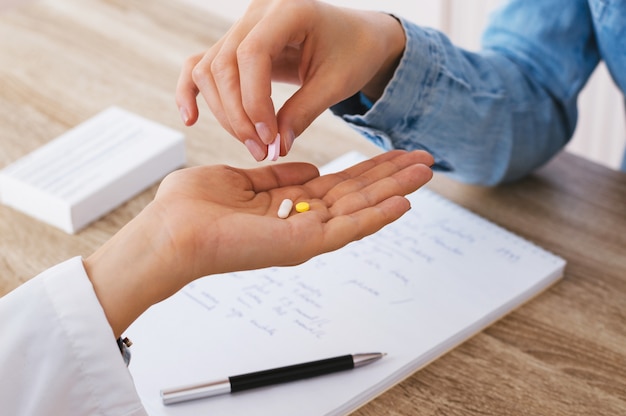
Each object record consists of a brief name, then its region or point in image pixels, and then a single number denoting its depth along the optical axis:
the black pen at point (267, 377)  0.76
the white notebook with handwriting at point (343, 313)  0.77
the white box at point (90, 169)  1.02
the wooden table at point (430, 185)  0.79
